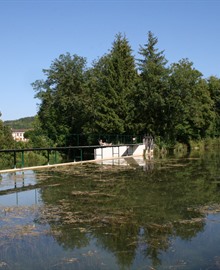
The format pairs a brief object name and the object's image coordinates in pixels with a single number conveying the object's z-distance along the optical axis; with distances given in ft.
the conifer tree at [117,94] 142.20
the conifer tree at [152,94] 135.13
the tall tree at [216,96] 235.61
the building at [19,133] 554.46
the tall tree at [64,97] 164.04
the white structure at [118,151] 107.24
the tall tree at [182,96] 134.81
